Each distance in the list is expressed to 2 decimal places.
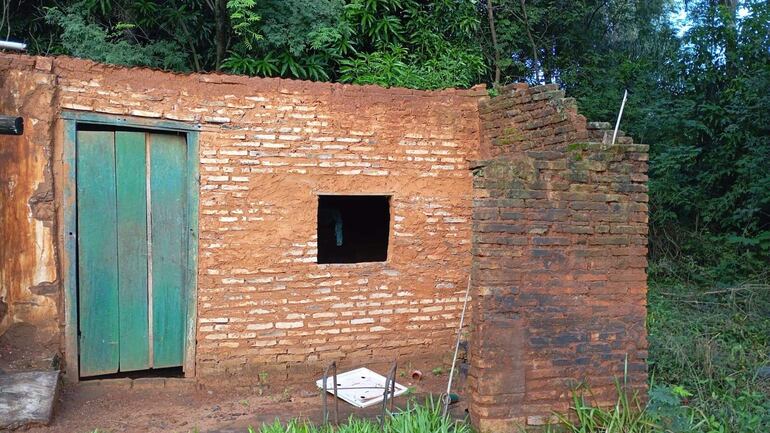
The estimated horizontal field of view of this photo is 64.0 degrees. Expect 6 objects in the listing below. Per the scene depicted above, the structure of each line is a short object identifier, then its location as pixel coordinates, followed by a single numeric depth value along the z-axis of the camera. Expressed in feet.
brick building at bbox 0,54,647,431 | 13.62
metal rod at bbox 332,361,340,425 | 13.92
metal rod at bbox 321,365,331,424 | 13.52
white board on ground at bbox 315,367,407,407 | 16.47
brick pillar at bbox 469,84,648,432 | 13.30
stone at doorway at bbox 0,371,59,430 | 14.01
